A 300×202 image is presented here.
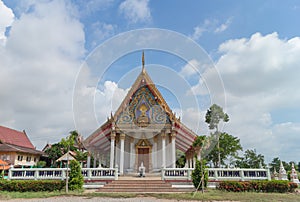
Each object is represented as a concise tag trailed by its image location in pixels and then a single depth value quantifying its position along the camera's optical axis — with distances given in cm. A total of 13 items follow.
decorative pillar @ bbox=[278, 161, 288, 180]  1304
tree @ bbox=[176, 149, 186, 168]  2923
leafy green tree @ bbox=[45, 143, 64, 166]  2845
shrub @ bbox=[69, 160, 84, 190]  1013
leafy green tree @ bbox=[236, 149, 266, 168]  3023
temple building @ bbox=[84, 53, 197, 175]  1526
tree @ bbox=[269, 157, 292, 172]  3958
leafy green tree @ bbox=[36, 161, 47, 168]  2683
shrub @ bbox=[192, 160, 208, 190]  992
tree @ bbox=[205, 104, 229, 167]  2555
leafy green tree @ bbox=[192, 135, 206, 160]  1770
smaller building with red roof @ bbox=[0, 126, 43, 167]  2581
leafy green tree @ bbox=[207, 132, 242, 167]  2546
